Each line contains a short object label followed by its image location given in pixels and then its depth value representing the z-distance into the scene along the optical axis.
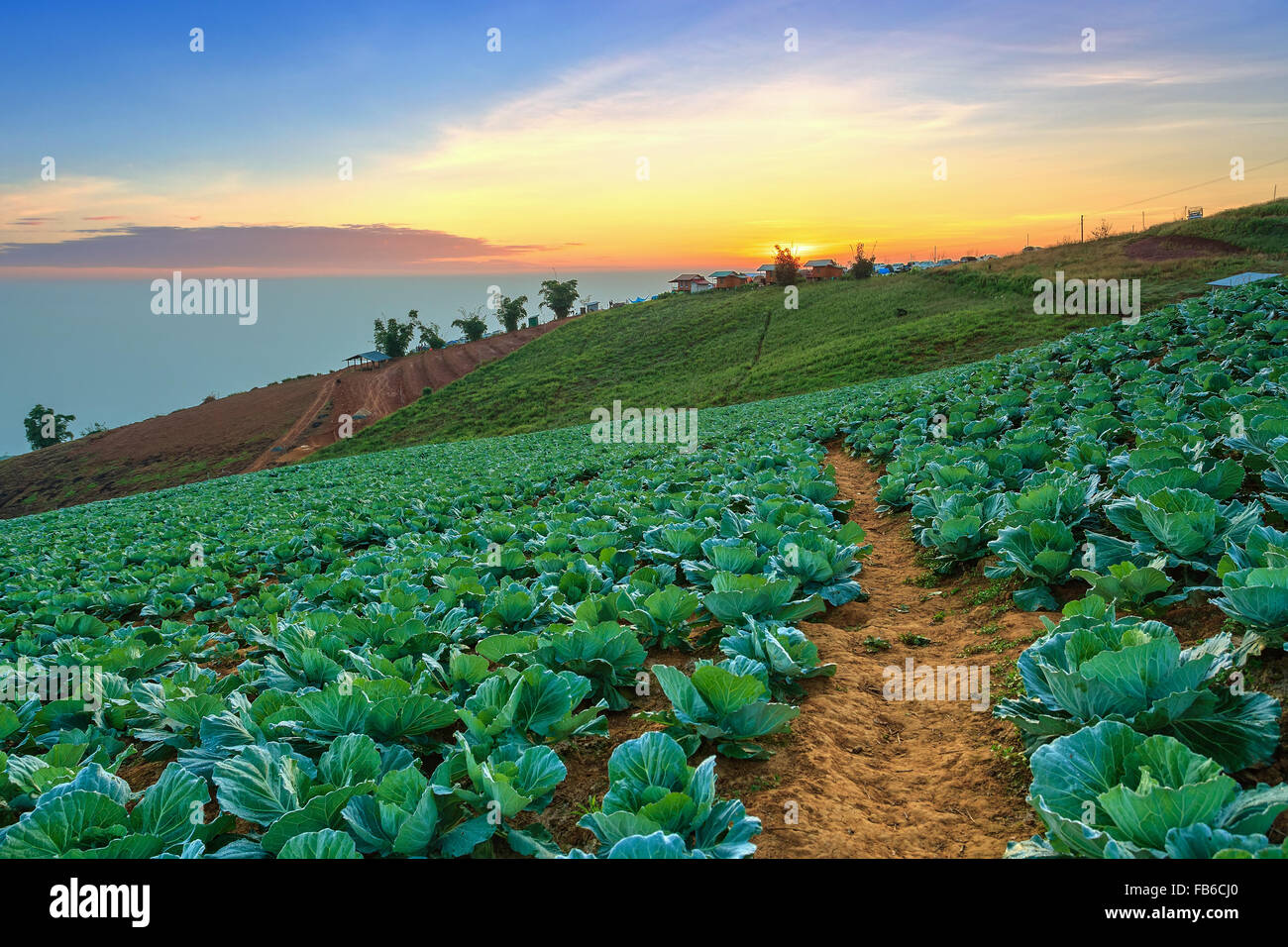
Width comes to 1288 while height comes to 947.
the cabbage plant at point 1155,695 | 2.35
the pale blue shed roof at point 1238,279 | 35.38
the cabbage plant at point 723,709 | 2.92
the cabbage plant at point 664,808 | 2.10
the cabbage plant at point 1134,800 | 1.80
